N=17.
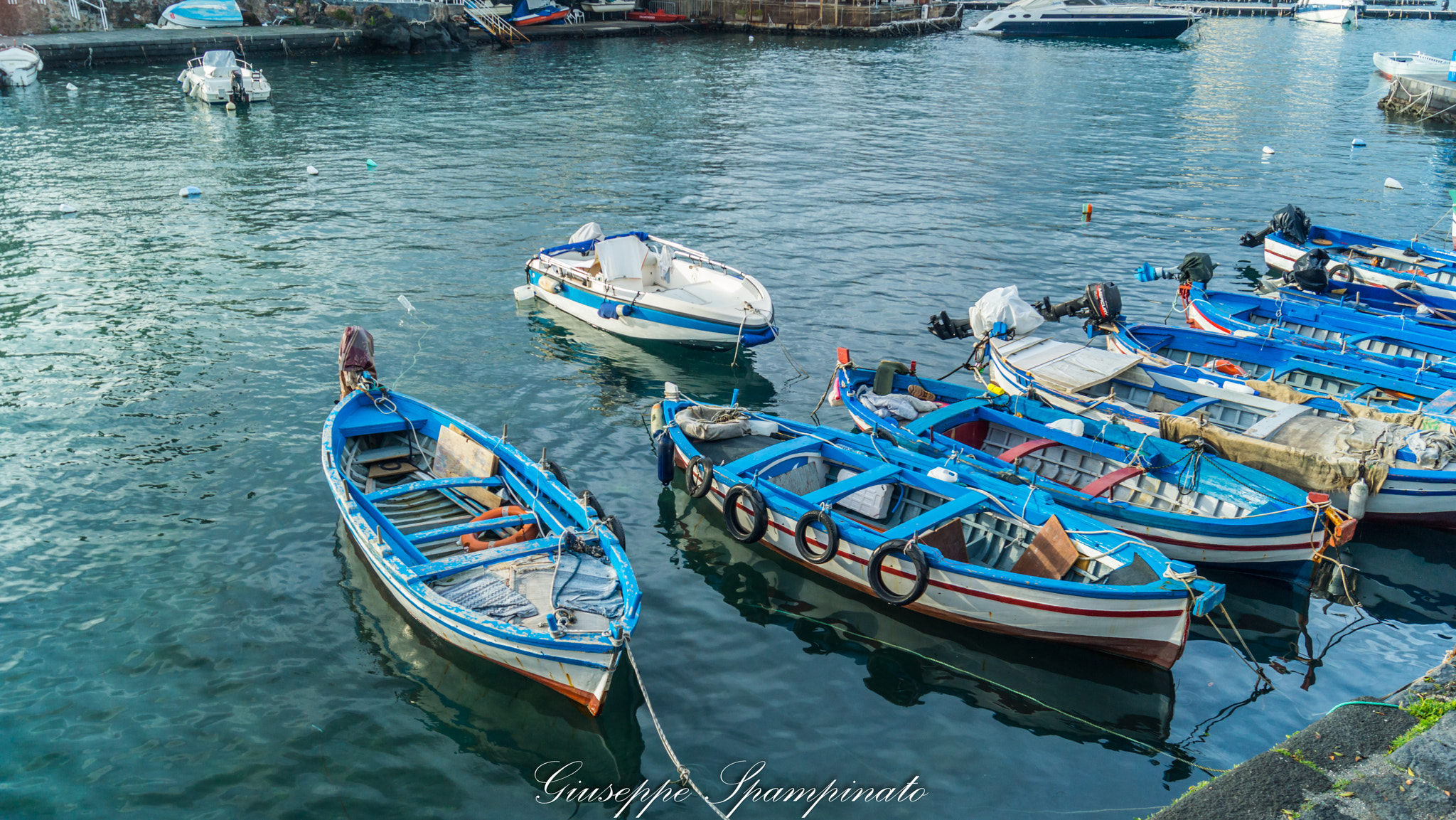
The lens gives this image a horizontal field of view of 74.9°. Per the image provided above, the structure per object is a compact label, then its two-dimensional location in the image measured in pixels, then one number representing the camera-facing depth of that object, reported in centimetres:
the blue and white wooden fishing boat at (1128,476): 1608
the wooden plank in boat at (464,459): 1728
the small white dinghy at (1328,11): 11956
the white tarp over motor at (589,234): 2964
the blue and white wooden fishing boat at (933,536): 1401
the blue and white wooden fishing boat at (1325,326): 2295
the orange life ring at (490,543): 1517
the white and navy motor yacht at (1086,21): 10262
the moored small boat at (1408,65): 6700
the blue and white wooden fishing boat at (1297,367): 2036
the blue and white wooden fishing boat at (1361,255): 2781
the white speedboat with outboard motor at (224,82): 5741
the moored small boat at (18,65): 6097
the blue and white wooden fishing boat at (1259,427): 1728
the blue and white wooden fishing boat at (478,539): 1298
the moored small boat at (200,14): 7738
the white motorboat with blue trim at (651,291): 2531
